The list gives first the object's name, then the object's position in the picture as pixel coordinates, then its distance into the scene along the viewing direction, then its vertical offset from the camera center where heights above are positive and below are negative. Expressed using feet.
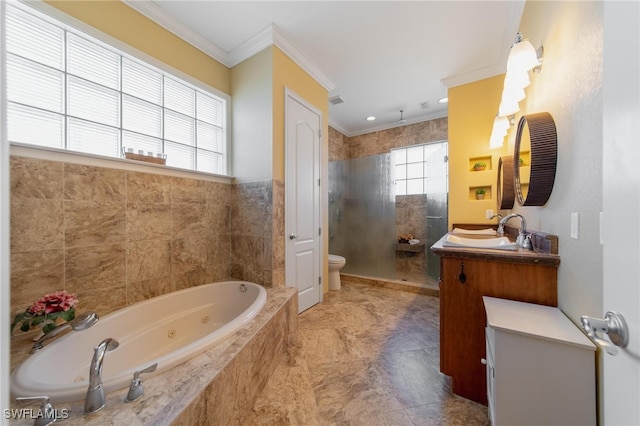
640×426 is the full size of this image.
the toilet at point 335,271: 10.39 -2.73
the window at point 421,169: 10.90 +2.33
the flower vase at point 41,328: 3.92 -2.10
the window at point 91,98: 4.58 +2.82
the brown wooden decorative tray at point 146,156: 5.68 +1.47
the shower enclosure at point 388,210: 11.15 +0.13
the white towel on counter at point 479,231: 7.59 -0.66
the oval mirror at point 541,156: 3.98 +0.99
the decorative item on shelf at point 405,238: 12.52 -1.42
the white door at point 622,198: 1.29 +0.09
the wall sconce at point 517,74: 4.64 +3.06
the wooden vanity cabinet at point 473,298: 3.86 -1.55
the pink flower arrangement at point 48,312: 3.77 -1.69
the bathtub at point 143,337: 2.94 -2.45
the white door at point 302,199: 7.73 +0.48
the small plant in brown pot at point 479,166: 8.58 +1.75
